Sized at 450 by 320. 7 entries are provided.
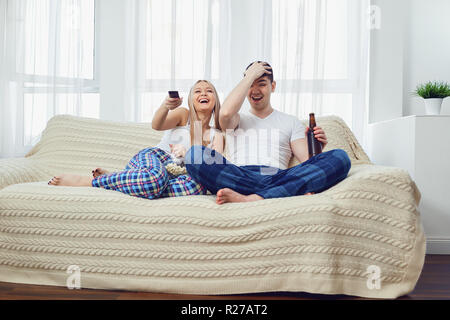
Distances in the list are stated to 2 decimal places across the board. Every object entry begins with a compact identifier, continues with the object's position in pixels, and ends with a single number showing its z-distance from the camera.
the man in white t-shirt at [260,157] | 1.46
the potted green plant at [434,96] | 2.19
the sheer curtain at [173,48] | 2.64
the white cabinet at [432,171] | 1.98
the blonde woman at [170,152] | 1.54
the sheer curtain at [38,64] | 2.74
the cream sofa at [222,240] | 1.34
